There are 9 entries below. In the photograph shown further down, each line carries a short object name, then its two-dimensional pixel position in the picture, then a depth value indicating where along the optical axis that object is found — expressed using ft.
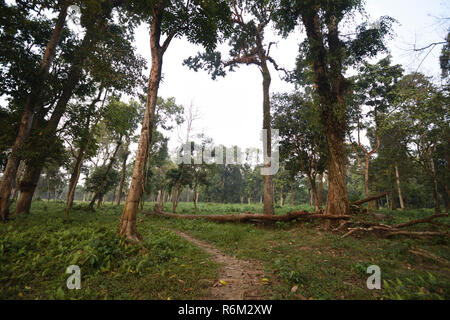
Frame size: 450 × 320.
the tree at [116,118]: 40.50
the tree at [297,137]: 47.01
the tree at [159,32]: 19.29
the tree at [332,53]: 26.84
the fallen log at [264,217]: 27.41
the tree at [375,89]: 54.70
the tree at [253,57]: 44.11
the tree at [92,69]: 32.04
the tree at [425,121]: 37.85
